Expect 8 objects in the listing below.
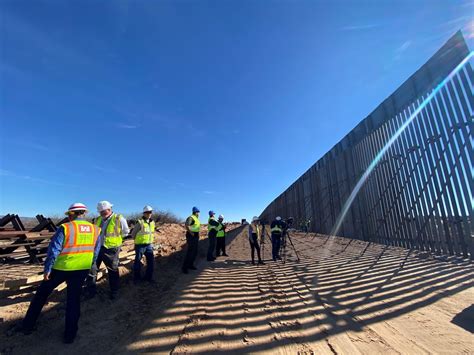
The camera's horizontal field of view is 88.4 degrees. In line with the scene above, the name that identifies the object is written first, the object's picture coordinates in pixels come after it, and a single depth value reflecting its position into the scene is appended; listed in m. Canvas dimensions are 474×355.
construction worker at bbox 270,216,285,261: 9.06
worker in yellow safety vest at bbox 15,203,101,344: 3.26
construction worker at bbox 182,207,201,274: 7.37
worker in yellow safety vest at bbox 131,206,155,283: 5.93
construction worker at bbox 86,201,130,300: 4.92
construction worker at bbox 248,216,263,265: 8.23
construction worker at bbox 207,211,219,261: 9.28
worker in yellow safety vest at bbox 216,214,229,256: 10.08
